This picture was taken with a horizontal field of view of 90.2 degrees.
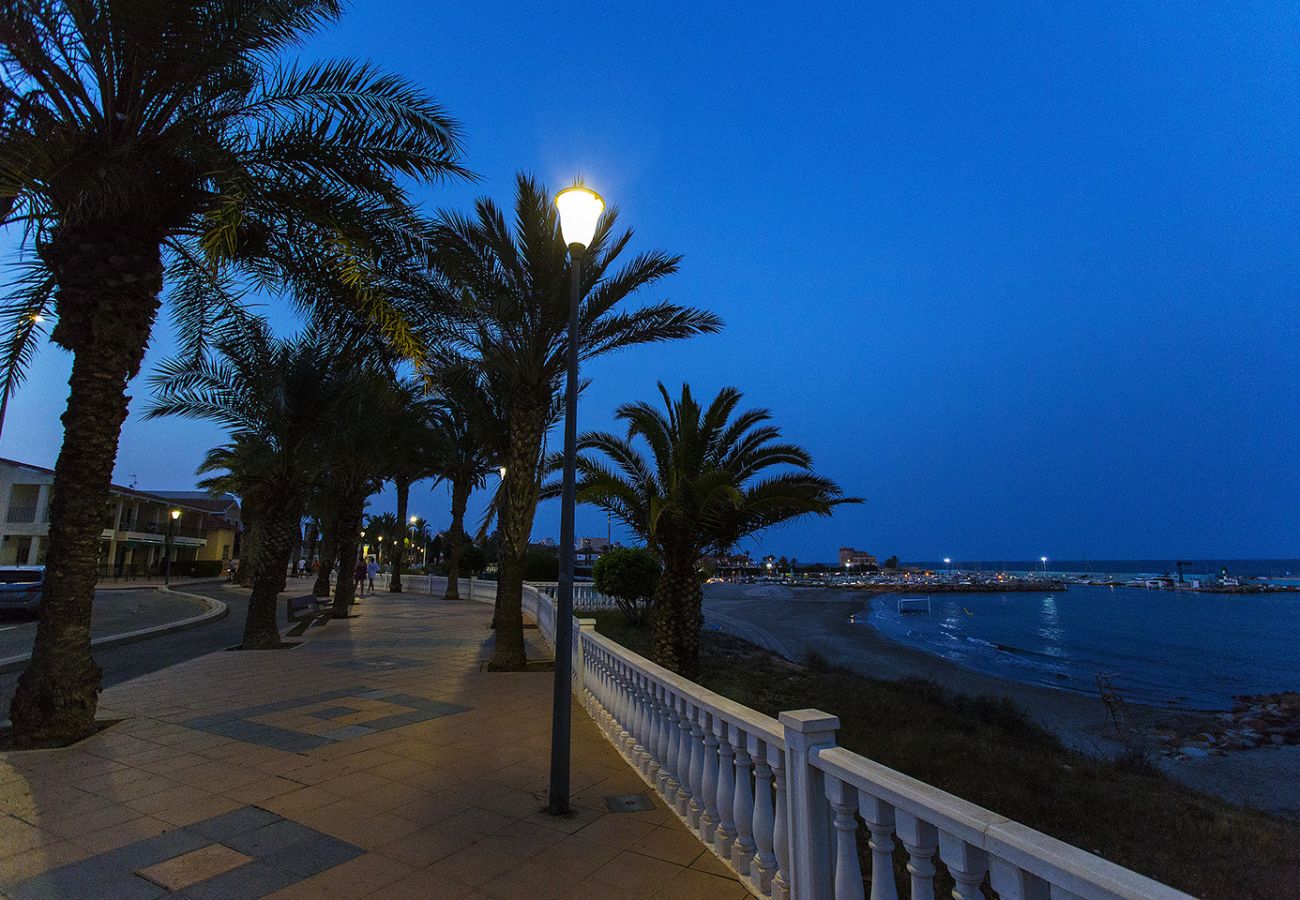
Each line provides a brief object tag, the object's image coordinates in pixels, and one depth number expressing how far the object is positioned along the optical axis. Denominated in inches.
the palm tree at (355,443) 387.2
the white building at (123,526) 1390.3
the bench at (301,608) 638.5
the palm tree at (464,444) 595.5
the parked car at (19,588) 661.6
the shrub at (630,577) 709.9
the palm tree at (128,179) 213.2
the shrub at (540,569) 1019.9
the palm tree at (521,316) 378.3
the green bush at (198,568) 1739.7
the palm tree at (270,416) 469.1
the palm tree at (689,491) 464.8
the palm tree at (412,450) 730.8
